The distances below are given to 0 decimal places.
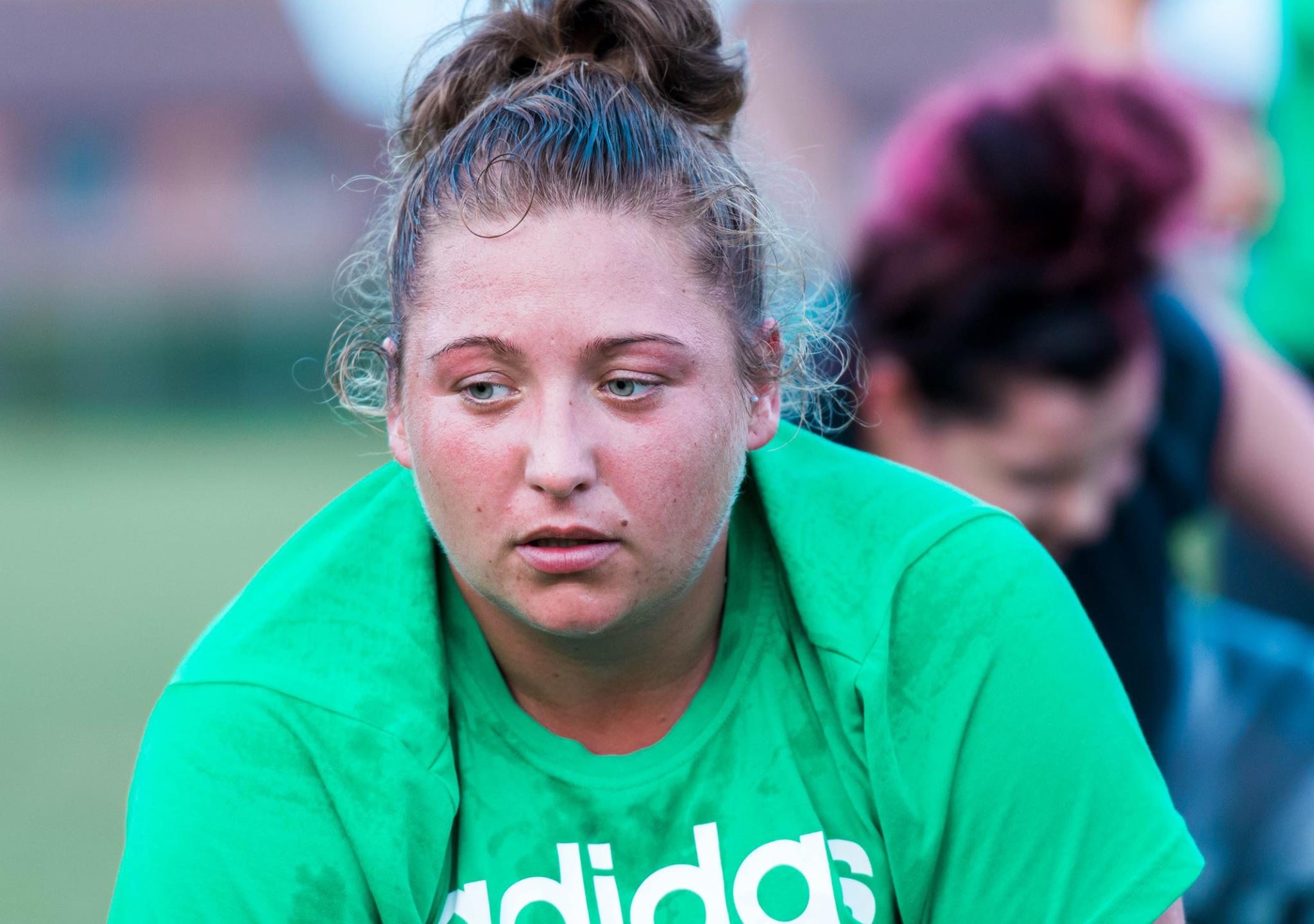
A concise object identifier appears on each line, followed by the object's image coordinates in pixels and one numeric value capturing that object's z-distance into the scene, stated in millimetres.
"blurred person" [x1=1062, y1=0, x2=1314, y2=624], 6660
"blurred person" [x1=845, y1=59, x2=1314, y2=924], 5527
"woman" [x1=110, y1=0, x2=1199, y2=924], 3305
